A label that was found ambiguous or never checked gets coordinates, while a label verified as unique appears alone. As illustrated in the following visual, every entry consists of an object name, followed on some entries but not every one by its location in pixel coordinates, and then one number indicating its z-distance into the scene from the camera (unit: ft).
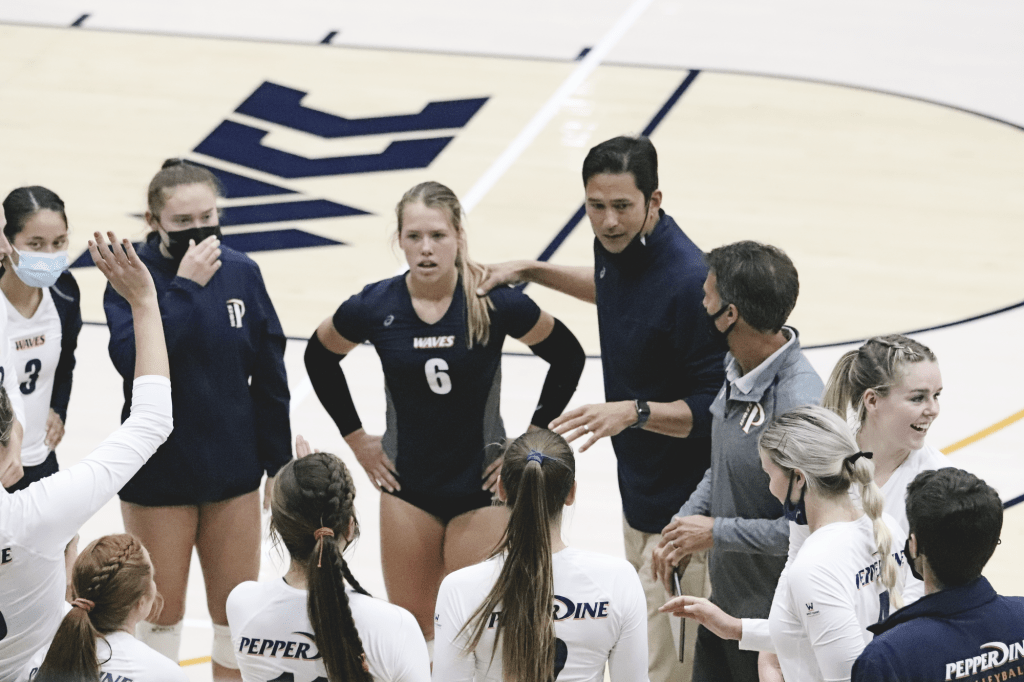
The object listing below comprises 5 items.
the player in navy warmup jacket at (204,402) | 36.63
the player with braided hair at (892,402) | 31.32
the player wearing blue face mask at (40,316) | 40.40
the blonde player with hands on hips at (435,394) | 36.35
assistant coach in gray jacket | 31.01
